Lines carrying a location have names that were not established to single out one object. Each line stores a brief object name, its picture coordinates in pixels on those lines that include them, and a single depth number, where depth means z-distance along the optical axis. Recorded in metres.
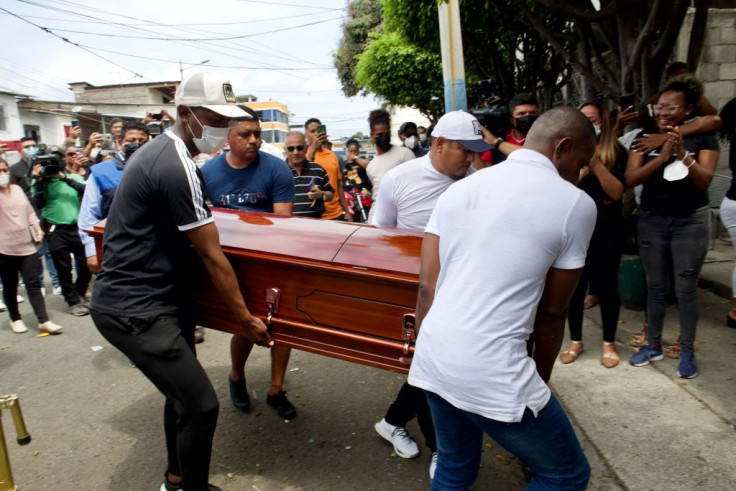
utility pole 5.02
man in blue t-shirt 3.05
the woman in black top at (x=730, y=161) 3.49
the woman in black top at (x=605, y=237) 3.63
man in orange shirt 5.24
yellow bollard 2.03
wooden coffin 2.14
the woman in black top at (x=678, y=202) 3.33
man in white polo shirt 1.45
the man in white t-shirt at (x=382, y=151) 5.40
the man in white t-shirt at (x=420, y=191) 2.49
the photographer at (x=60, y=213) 5.64
